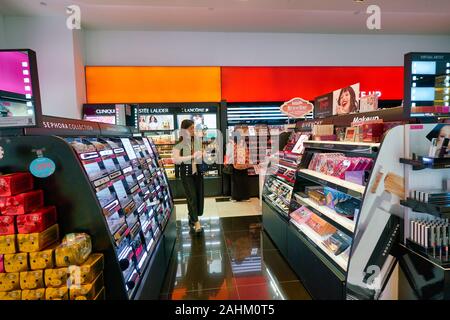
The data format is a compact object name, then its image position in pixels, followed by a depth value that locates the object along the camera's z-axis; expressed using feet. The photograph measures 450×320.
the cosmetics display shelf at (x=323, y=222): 7.24
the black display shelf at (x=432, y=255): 5.73
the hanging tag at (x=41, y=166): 5.49
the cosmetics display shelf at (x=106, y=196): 5.55
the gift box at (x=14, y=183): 5.04
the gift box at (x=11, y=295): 5.13
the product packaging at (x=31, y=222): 5.16
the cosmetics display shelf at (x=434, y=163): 5.66
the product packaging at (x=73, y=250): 5.20
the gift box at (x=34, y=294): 5.11
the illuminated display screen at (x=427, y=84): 6.51
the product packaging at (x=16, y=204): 5.08
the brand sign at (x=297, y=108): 16.90
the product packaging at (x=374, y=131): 7.46
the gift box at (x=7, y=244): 5.13
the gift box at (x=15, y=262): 5.12
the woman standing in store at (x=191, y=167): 13.91
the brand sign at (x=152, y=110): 22.58
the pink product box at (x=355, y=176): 7.66
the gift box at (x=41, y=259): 5.15
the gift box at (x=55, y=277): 5.15
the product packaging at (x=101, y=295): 5.56
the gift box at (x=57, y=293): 5.12
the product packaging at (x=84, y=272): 5.14
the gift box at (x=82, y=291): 5.11
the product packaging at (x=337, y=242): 7.86
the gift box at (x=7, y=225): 5.14
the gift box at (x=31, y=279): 5.14
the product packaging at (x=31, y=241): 5.13
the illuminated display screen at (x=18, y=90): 5.09
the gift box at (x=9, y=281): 5.13
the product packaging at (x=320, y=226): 9.05
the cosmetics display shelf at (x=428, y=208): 5.51
